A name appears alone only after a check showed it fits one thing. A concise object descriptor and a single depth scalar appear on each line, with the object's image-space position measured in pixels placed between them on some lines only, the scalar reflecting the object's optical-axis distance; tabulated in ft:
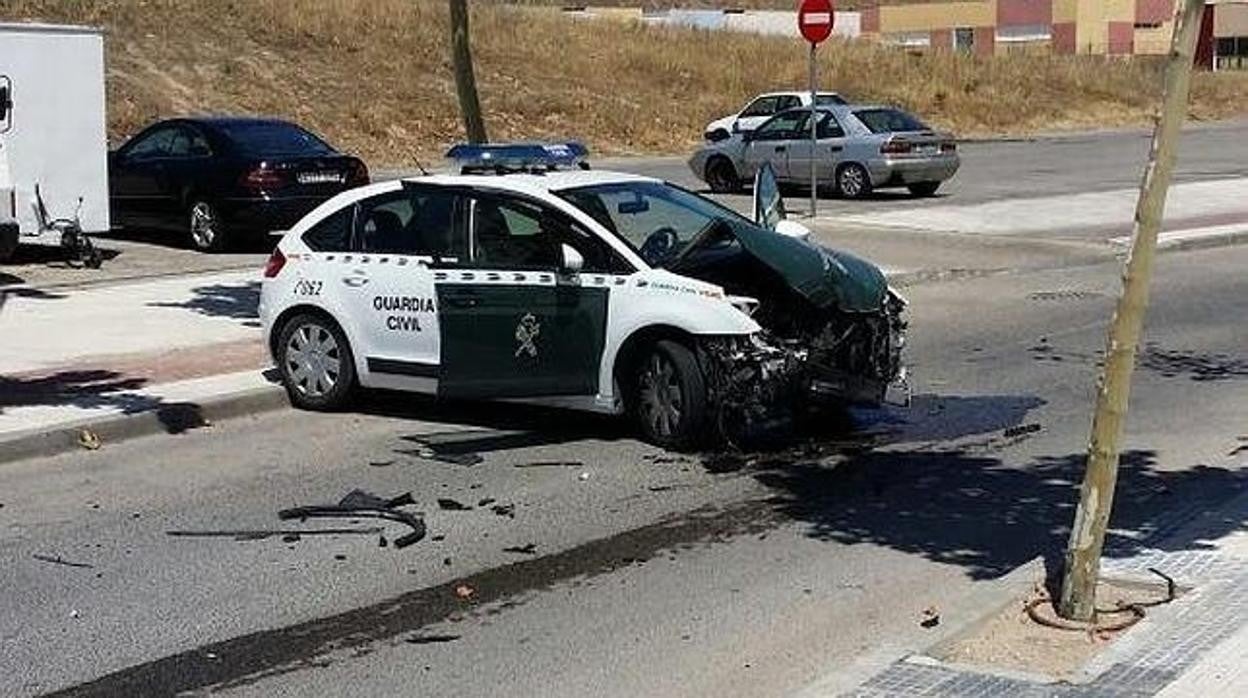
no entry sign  79.05
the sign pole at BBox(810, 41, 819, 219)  78.28
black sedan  63.87
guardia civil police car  30.19
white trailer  60.54
